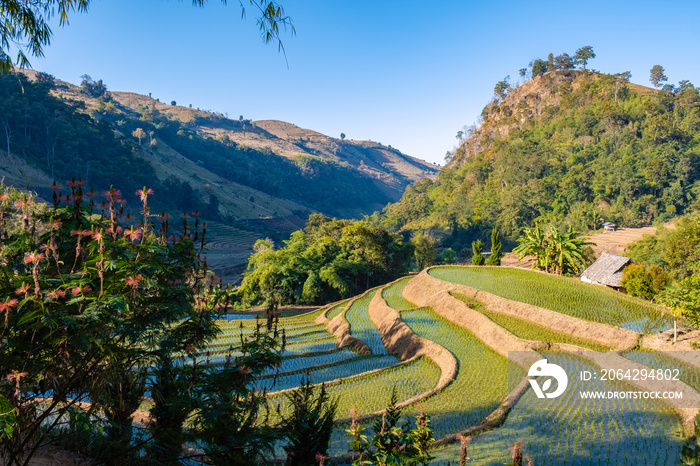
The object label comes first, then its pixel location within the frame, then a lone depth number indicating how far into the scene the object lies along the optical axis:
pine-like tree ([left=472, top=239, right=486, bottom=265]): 40.94
